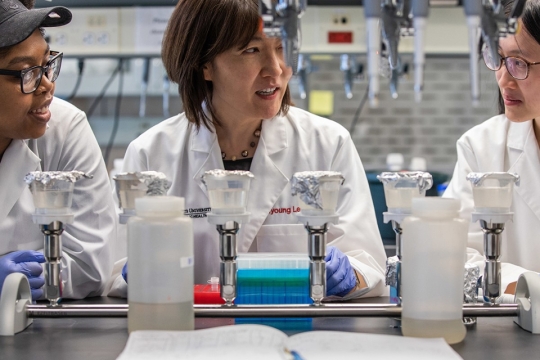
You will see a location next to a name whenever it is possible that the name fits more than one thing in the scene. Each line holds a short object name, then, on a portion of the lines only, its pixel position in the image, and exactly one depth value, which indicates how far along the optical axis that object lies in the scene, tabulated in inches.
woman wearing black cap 64.8
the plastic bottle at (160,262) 46.2
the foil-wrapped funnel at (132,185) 51.1
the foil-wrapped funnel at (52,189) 49.8
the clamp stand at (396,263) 51.4
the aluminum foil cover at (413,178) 51.2
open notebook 42.7
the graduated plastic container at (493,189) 49.6
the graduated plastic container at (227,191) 48.9
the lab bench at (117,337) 45.3
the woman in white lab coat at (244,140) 74.1
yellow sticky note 164.1
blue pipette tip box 53.4
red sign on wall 125.3
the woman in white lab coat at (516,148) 73.3
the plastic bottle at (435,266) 46.1
